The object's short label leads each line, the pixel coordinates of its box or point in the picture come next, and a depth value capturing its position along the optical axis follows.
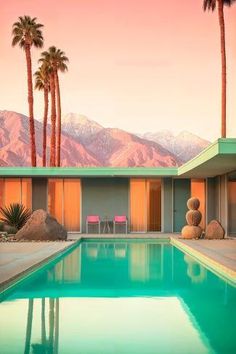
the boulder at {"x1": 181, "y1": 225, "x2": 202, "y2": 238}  20.53
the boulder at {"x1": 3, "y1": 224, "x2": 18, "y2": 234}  21.73
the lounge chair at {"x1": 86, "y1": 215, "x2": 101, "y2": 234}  24.34
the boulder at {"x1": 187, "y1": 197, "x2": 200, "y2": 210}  21.02
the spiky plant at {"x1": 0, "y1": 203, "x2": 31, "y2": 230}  22.52
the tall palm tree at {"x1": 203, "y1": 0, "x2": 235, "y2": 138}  27.72
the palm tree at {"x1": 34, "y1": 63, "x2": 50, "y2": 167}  38.56
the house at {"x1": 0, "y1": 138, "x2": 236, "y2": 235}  25.22
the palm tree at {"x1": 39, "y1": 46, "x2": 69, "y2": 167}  38.12
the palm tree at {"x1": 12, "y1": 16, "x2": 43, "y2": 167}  34.47
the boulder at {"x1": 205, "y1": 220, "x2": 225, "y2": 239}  20.16
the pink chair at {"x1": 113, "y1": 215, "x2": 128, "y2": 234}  24.49
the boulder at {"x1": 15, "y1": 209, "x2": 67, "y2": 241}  19.52
